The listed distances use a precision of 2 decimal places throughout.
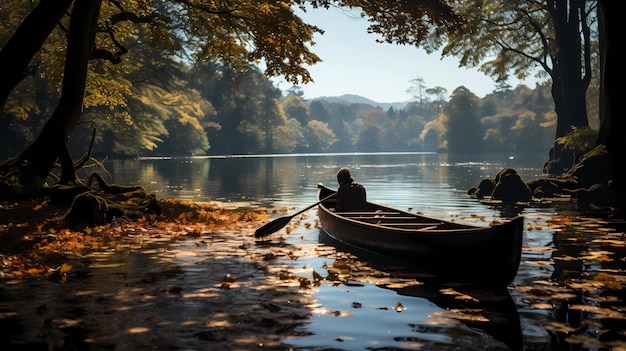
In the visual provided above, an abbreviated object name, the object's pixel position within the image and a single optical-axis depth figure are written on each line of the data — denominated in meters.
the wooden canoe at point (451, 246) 7.78
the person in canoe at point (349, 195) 13.76
